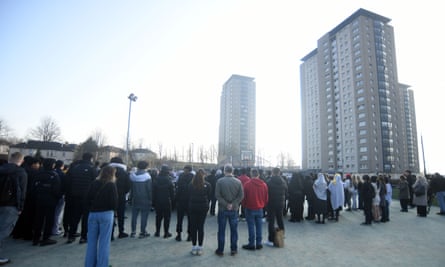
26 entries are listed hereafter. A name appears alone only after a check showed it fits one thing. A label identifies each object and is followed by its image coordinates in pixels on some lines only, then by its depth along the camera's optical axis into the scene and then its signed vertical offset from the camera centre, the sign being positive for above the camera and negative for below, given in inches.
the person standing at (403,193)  513.7 -58.6
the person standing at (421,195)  451.5 -55.8
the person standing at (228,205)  219.8 -40.1
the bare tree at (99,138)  2537.4 +242.9
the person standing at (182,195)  265.4 -39.5
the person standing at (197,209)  220.5 -44.5
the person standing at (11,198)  186.5 -31.9
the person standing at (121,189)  273.1 -32.9
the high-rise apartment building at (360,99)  2468.0 +764.0
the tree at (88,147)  2133.9 +121.3
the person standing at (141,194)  278.4 -40.8
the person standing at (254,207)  239.0 -45.2
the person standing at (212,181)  422.5 -33.9
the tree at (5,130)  2275.6 +279.1
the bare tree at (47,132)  2438.5 +283.2
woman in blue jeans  160.6 -44.6
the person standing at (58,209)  280.1 -60.5
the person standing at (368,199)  370.0 -53.2
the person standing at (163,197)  276.7 -42.0
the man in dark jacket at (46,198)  237.6 -39.4
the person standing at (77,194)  246.2 -35.7
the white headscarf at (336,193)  414.9 -50.5
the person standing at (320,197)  388.8 -54.0
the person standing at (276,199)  271.0 -41.3
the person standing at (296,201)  392.2 -61.5
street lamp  900.8 +242.3
